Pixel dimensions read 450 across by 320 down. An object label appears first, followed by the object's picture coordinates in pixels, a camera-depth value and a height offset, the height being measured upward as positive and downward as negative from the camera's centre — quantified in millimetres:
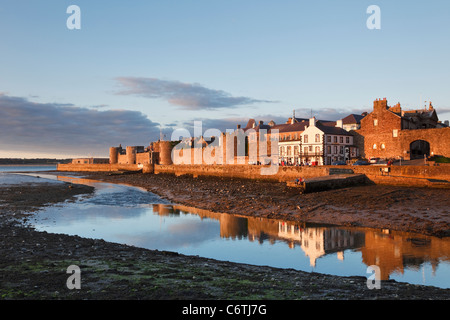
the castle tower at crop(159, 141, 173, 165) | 103938 +2550
